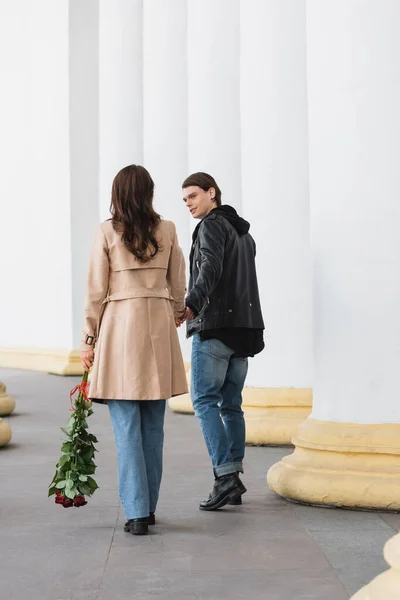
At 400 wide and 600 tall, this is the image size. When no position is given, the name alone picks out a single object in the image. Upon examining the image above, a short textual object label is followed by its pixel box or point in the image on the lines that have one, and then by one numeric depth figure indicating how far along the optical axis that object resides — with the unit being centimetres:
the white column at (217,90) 1466
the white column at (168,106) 1833
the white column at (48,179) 2789
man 826
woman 738
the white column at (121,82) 2297
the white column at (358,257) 823
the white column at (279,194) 1184
